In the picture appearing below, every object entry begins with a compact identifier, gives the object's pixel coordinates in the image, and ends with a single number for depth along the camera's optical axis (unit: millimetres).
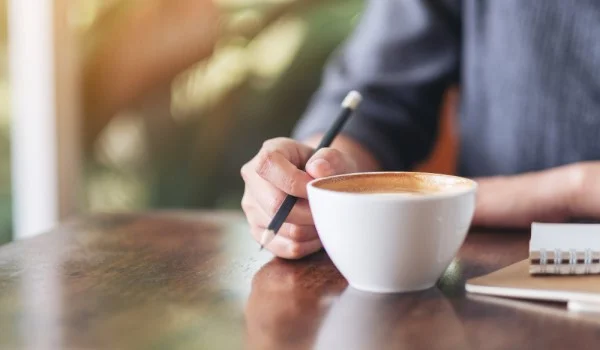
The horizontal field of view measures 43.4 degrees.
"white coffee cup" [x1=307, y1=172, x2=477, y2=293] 596
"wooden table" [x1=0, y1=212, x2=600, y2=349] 531
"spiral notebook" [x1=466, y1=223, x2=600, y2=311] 600
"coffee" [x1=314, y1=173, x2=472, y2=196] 671
